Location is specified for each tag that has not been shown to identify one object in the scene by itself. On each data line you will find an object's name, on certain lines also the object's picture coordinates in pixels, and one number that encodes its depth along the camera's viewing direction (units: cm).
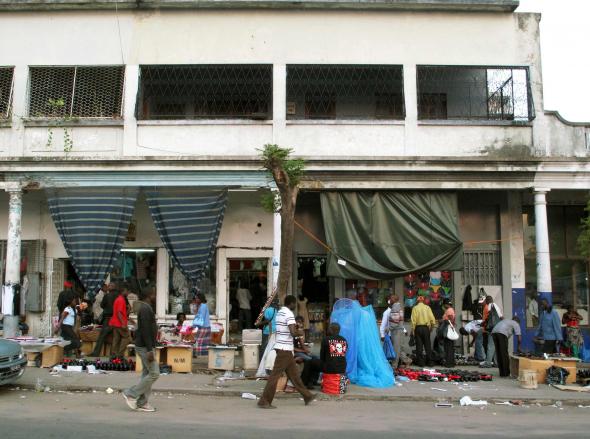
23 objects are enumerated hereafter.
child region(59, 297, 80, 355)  1401
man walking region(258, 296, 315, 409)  961
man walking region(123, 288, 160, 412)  895
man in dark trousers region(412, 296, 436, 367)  1423
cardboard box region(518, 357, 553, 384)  1227
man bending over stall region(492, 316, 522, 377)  1306
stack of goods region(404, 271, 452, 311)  1650
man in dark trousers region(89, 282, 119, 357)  1434
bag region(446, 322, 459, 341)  1409
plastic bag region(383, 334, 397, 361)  1359
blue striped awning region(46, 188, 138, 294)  1487
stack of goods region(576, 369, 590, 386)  1210
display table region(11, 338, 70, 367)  1291
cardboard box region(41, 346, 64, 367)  1305
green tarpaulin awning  1478
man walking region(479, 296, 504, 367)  1475
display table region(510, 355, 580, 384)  1226
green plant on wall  1517
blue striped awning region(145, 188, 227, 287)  1497
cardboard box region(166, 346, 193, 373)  1300
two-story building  1490
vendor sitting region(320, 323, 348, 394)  1079
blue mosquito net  1169
